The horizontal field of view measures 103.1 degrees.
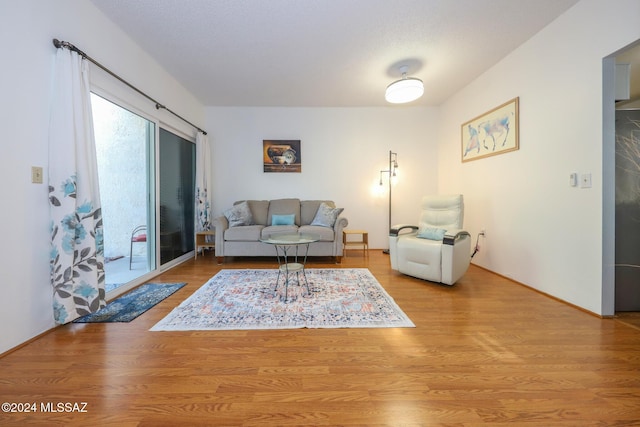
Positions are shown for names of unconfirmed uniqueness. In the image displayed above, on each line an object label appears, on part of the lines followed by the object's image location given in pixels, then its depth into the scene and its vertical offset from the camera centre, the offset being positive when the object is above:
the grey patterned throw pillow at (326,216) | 4.11 -0.08
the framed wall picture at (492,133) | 2.97 +1.03
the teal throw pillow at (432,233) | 3.00 -0.27
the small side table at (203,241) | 4.14 -0.50
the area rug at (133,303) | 2.08 -0.86
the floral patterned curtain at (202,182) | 4.28 +0.50
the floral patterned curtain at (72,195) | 1.86 +0.12
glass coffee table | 2.49 -0.54
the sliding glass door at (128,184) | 3.17 +0.36
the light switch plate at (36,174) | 1.76 +0.26
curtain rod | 1.89 +1.28
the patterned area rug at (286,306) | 1.96 -0.85
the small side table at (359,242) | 4.31 -0.57
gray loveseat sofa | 3.90 -0.26
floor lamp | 4.79 +0.88
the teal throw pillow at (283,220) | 4.33 -0.15
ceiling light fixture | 3.10 +1.51
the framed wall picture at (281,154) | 4.77 +1.07
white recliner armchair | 2.73 -0.38
